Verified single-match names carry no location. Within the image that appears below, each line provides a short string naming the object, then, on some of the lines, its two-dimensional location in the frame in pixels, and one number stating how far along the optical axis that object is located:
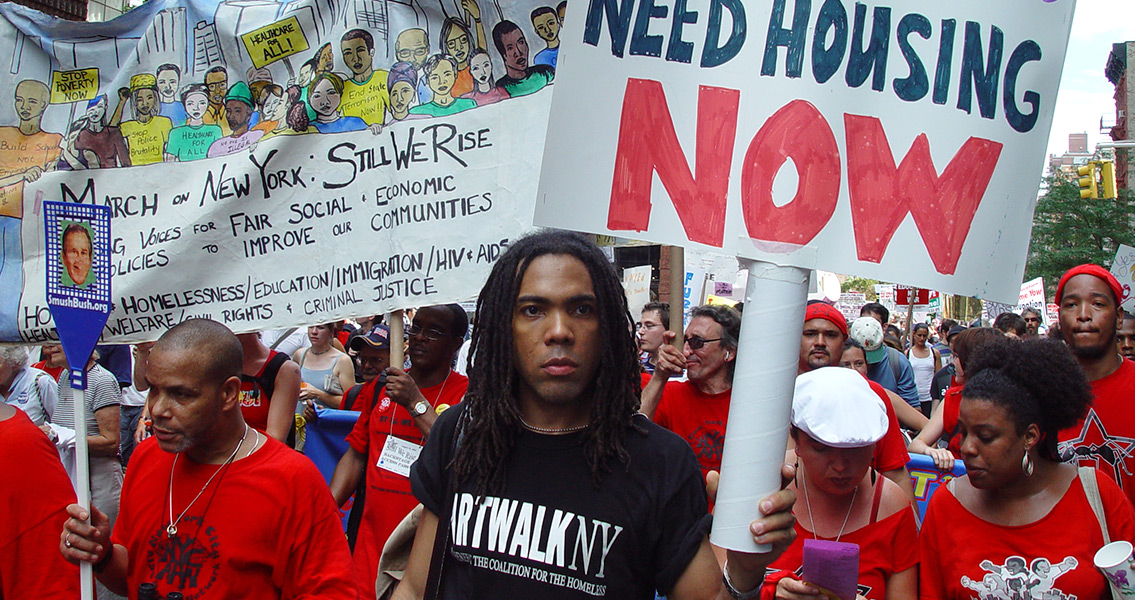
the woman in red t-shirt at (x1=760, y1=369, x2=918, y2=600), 2.65
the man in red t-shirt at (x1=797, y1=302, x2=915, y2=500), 4.68
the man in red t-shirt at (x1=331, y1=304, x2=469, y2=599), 3.97
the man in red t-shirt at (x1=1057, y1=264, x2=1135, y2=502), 3.44
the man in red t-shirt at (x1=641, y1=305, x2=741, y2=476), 3.90
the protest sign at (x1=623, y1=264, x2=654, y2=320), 7.11
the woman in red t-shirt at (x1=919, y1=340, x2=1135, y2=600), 2.57
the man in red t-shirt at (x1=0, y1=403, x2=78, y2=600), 2.61
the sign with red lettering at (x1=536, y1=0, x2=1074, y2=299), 1.76
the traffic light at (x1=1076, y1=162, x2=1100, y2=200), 19.84
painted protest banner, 3.84
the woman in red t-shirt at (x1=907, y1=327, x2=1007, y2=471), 4.38
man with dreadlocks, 1.85
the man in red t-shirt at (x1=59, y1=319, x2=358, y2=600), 2.48
